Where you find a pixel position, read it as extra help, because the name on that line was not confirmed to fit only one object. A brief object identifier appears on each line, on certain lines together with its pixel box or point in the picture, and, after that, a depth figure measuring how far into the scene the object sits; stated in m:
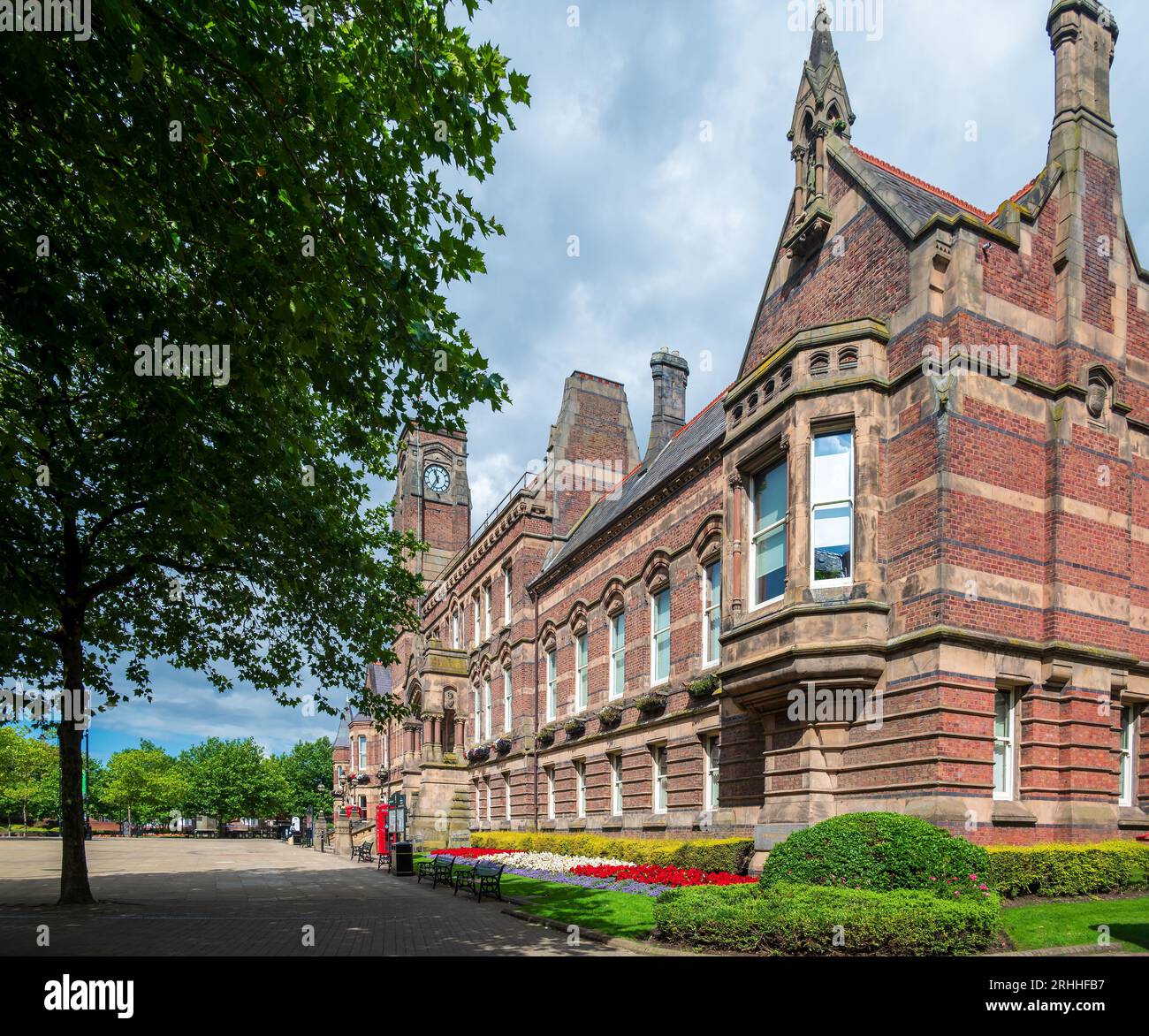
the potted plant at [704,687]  19.72
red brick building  13.52
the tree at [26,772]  74.82
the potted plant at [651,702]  22.36
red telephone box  34.44
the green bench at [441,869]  21.06
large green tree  7.82
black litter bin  26.71
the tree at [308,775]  101.44
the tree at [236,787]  89.69
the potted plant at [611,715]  24.88
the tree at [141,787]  91.69
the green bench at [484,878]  17.52
